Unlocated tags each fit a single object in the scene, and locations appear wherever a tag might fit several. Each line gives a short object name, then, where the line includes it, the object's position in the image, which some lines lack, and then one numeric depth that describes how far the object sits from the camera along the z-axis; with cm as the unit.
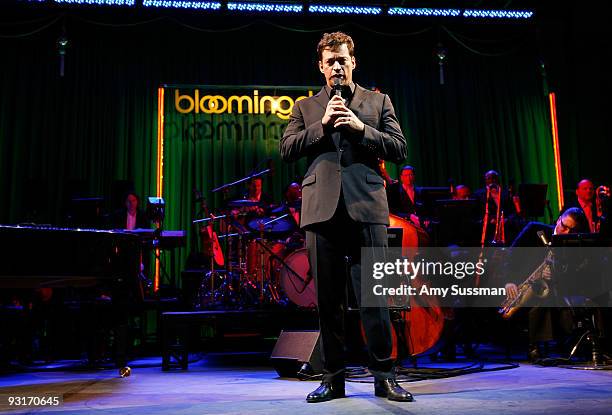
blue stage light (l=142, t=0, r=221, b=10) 856
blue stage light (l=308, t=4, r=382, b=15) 882
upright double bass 467
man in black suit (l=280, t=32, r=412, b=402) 287
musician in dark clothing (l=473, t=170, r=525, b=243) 711
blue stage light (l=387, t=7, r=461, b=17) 892
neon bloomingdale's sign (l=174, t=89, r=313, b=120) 903
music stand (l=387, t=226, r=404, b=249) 446
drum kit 654
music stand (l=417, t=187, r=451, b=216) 655
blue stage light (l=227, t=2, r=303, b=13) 871
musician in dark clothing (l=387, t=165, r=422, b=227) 552
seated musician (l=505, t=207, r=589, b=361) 528
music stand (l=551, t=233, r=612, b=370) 485
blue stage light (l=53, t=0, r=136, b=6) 840
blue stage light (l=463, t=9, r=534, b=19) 903
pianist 763
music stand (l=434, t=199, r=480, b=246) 543
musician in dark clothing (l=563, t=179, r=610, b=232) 695
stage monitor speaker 399
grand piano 350
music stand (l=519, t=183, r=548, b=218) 697
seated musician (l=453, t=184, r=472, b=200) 764
